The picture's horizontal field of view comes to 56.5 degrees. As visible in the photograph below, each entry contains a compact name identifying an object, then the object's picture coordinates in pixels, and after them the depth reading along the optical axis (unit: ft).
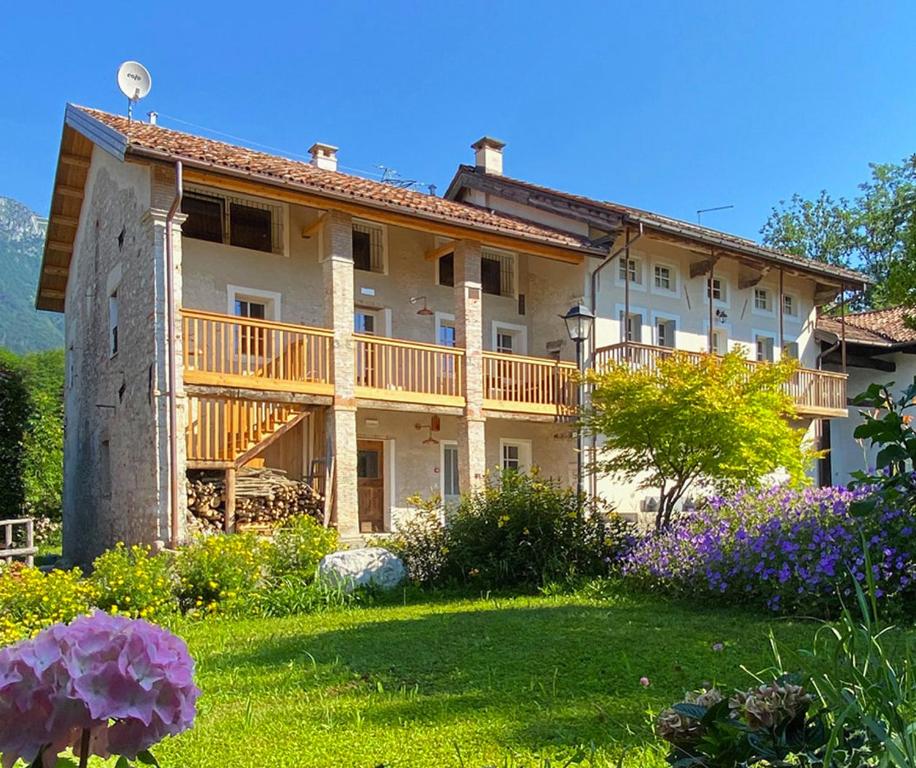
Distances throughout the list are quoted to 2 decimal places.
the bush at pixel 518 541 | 35.81
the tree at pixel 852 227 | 119.96
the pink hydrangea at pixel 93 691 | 4.86
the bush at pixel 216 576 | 32.60
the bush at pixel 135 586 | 30.66
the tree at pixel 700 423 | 40.32
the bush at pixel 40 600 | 27.95
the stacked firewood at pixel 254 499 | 47.14
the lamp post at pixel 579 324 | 43.14
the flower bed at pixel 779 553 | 25.07
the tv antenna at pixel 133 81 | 52.49
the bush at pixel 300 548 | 36.19
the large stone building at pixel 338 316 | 44.47
